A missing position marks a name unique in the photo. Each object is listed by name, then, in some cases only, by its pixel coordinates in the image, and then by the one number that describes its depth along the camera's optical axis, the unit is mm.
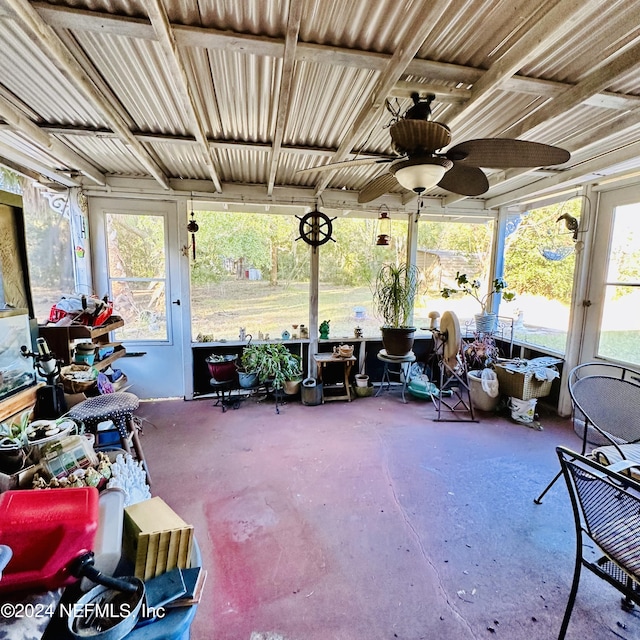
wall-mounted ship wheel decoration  4094
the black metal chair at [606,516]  1200
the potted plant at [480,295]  4242
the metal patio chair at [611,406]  2041
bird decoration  3447
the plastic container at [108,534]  1058
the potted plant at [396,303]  3680
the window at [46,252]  2982
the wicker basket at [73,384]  2504
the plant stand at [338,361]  4125
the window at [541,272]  3619
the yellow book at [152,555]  1082
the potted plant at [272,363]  3920
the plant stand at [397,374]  4389
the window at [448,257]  4598
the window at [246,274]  4145
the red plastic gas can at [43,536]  934
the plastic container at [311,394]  3977
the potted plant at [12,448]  1492
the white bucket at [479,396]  3789
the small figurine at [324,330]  4453
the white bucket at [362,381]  4277
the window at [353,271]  4430
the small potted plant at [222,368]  3768
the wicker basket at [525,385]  3471
